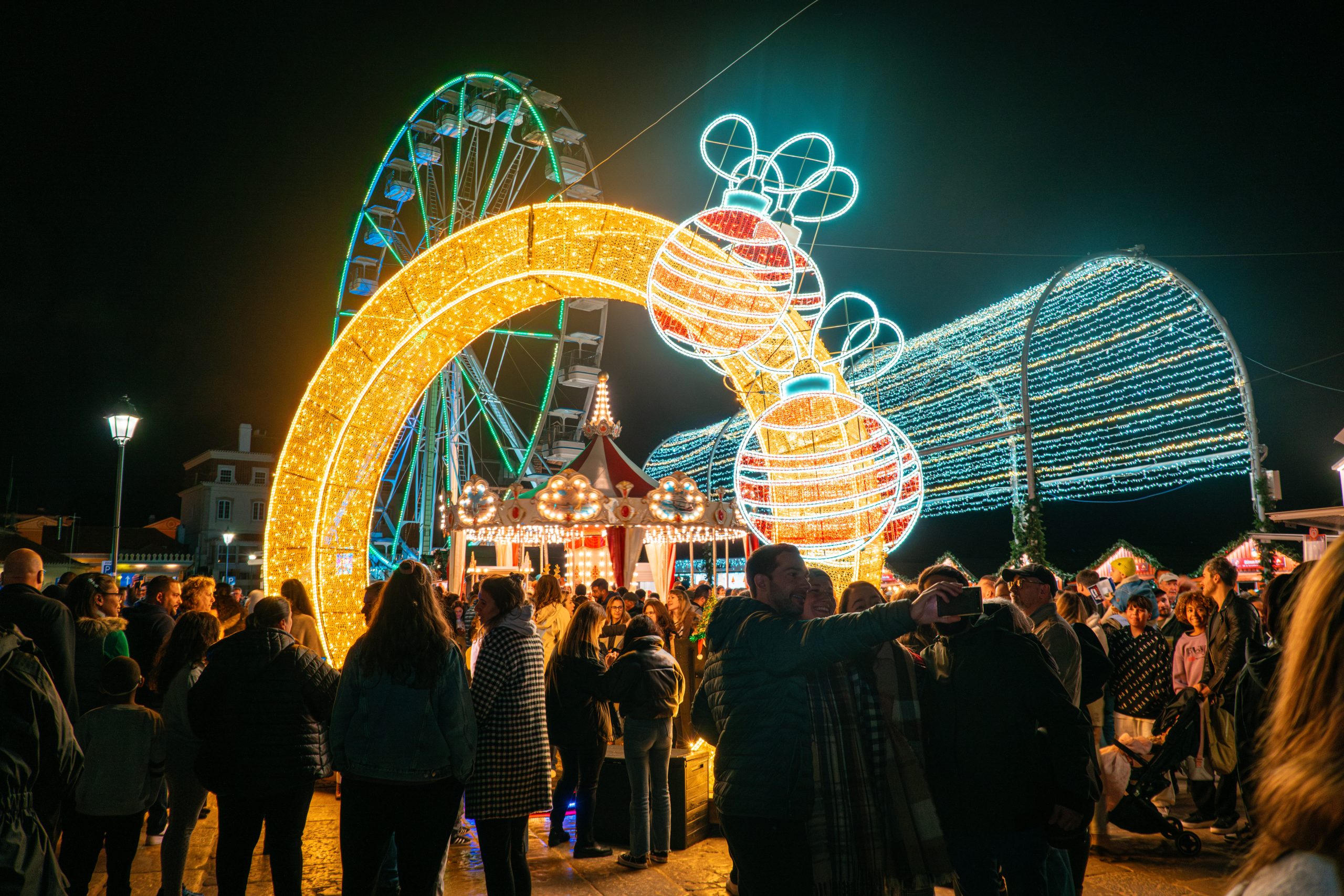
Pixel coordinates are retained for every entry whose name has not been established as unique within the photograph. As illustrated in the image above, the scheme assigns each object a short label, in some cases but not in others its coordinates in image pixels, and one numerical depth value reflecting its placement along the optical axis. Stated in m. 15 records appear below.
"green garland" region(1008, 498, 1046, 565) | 12.91
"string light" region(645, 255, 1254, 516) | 15.30
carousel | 14.89
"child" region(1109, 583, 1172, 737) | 6.61
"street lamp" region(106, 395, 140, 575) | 11.26
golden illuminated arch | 8.82
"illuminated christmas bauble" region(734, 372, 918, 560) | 7.80
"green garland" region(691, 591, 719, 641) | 6.43
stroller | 4.86
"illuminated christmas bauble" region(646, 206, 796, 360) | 7.44
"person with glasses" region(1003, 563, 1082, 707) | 4.32
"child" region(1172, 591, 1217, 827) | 6.00
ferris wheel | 16.05
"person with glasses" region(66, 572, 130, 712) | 5.34
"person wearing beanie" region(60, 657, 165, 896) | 3.94
